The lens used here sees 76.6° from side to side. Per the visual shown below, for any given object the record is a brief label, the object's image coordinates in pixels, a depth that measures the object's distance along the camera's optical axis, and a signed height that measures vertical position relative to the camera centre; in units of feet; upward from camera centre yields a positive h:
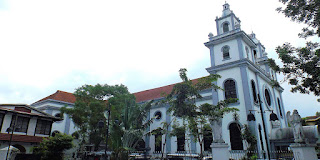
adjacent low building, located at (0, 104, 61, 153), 57.36 +5.22
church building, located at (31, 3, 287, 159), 59.52 +18.13
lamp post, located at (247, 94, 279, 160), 35.78 +4.60
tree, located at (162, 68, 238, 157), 48.24 +9.95
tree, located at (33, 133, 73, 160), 49.73 -0.93
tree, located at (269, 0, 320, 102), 32.63 +14.71
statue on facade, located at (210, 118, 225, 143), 31.22 +2.11
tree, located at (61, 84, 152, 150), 57.62 +9.14
